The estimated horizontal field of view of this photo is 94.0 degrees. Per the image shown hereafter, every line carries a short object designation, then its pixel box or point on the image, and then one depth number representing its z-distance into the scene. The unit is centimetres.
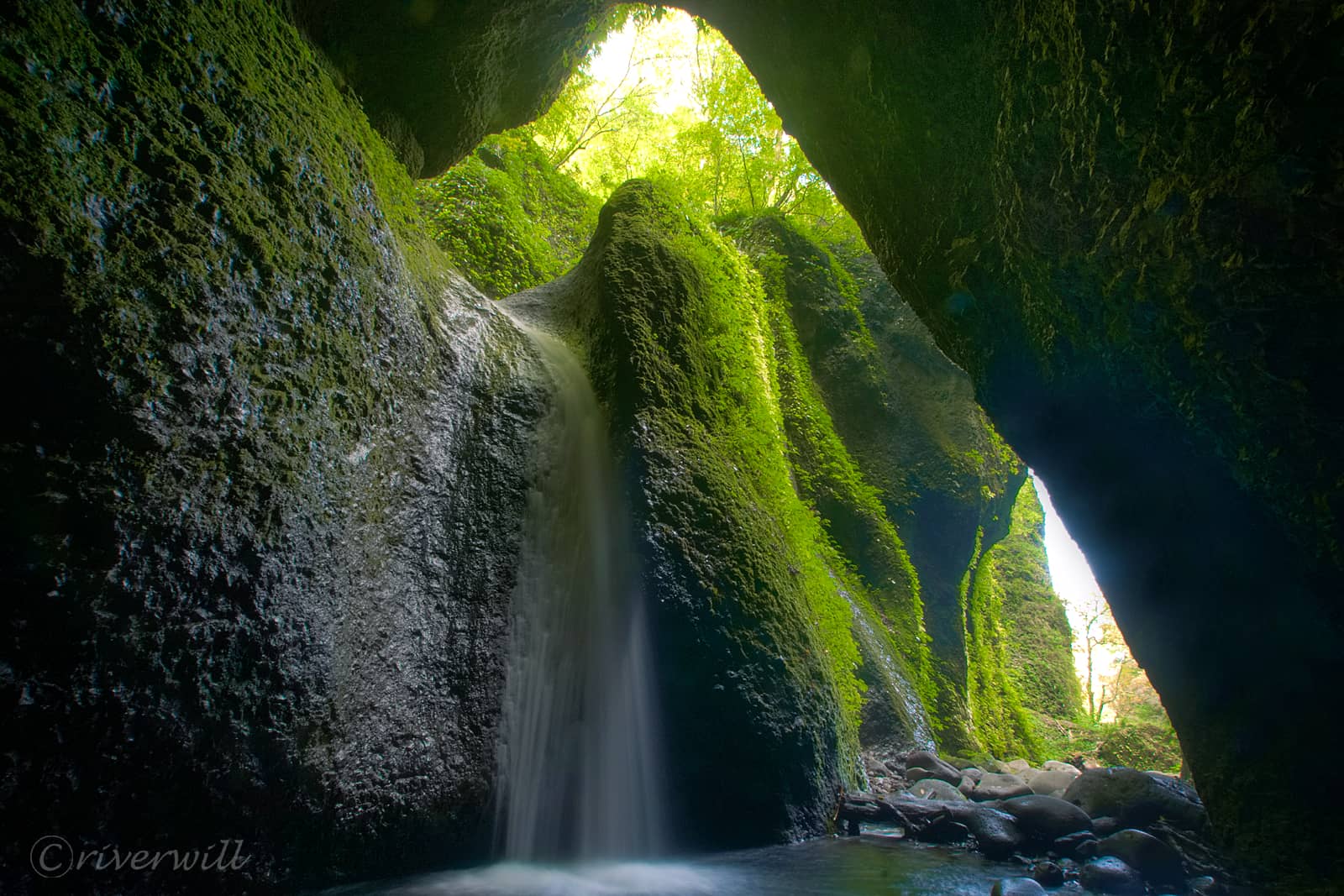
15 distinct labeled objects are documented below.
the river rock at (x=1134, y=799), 405
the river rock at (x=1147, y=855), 346
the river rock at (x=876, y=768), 596
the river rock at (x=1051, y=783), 530
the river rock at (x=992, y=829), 397
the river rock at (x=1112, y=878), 332
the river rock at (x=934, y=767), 582
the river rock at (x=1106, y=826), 405
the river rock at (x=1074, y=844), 378
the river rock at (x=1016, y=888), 304
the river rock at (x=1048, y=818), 408
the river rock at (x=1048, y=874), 344
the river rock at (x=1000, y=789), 515
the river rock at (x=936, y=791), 509
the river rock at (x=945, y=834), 426
